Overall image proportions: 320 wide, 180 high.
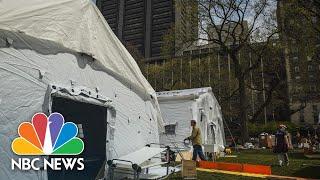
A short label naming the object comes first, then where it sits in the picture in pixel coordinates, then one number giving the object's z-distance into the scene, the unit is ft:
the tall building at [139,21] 205.87
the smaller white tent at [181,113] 60.08
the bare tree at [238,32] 94.85
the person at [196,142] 44.37
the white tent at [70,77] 23.90
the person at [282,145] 46.34
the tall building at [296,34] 80.45
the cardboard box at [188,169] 33.40
